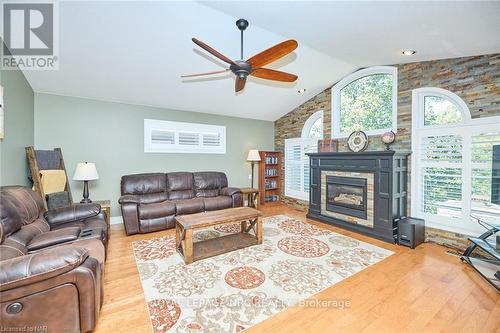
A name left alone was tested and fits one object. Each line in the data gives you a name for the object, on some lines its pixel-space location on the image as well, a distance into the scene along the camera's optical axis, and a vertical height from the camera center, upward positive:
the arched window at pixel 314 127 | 5.35 +0.95
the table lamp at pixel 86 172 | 3.62 -0.16
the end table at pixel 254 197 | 5.39 -0.86
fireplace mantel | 3.55 -0.36
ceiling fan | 2.17 +1.15
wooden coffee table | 2.77 -1.03
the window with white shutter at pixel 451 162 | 2.96 +0.03
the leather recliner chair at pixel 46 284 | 1.34 -0.81
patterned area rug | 1.87 -1.29
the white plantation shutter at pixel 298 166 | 5.66 -0.07
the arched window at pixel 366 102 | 4.07 +1.27
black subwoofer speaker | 3.28 -1.06
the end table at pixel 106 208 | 3.65 -0.77
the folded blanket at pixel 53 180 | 3.36 -0.29
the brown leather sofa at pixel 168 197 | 3.79 -0.70
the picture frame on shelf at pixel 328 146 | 4.84 +0.42
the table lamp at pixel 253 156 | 5.82 +0.20
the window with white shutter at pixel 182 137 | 4.80 +0.61
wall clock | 4.23 +0.45
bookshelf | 6.24 -0.40
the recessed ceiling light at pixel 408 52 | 3.13 +1.64
